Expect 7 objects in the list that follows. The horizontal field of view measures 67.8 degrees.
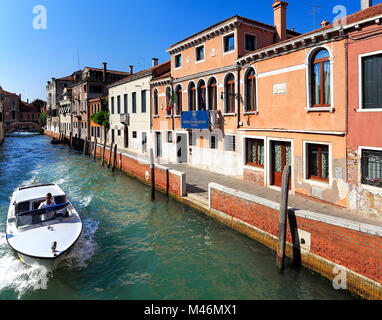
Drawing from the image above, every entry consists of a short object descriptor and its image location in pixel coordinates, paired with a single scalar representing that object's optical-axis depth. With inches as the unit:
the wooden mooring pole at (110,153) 821.7
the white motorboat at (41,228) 261.6
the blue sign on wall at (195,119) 577.2
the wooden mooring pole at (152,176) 516.4
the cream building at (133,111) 836.9
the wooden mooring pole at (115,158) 772.8
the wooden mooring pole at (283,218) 257.9
